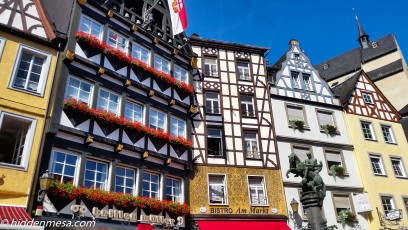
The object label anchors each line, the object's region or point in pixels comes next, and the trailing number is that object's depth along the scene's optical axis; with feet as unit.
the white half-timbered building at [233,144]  56.85
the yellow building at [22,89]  36.47
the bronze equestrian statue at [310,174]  36.52
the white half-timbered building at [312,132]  63.93
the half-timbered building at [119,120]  41.78
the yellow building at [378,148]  67.00
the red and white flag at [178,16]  59.06
